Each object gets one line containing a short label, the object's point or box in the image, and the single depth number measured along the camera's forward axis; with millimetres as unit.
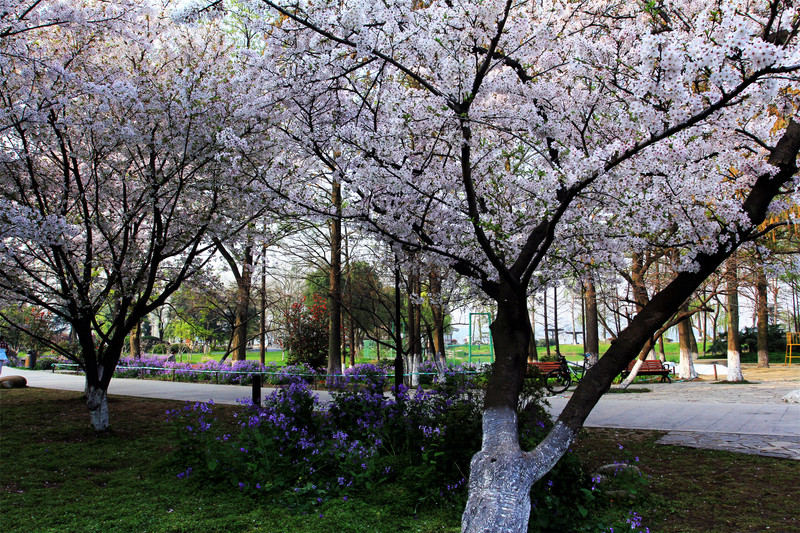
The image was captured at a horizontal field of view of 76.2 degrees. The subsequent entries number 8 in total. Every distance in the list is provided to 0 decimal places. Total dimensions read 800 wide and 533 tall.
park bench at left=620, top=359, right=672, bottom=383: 16545
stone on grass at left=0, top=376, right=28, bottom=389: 12777
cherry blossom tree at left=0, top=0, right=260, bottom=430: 6242
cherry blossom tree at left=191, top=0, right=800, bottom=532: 3393
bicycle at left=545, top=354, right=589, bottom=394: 13984
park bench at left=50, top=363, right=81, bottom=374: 20831
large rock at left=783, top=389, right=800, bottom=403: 10227
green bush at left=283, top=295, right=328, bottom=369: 15907
